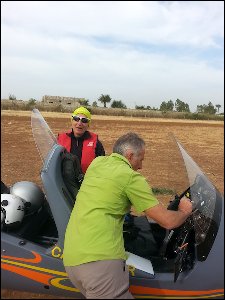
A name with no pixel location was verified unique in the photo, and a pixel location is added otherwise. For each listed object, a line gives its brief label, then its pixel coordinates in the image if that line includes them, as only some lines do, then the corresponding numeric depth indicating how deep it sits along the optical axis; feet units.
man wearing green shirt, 5.52
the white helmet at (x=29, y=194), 7.60
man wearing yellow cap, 10.03
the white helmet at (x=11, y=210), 6.81
